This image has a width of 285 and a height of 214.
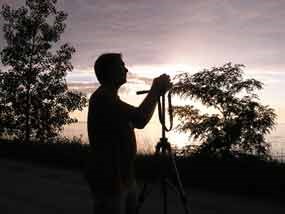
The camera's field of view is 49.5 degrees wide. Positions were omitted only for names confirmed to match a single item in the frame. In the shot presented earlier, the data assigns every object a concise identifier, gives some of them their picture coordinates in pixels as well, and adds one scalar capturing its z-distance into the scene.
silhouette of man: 2.13
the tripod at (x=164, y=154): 2.36
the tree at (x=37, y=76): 14.77
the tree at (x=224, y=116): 10.00
